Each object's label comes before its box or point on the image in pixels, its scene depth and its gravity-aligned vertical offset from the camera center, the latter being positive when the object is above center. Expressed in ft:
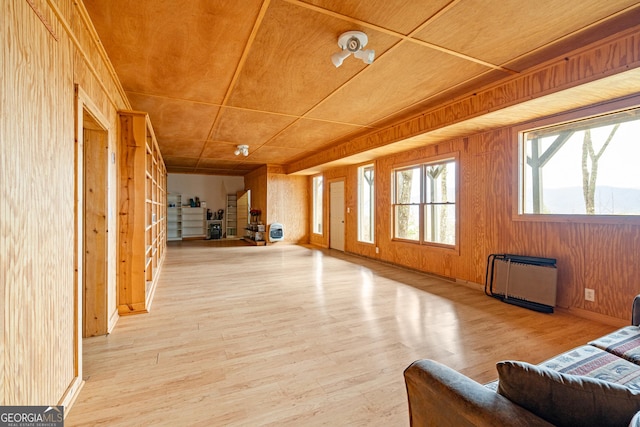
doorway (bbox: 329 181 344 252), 25.55 -0.16
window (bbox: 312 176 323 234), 30.25 +1.01
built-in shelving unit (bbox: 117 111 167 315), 10.44 +0.01
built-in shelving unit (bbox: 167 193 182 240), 34.77 -0.25
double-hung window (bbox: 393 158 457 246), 15.79 +0.60
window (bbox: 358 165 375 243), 22.77 +0.80
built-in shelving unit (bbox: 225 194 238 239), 37.99 -0.44
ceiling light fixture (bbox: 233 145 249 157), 20.70 +4.70
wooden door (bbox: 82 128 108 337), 8.44 -0.52
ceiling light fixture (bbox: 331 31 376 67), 7.33 +4.39
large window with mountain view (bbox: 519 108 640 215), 9.55 +1.69
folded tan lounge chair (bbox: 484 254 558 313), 10.77 -2.73
